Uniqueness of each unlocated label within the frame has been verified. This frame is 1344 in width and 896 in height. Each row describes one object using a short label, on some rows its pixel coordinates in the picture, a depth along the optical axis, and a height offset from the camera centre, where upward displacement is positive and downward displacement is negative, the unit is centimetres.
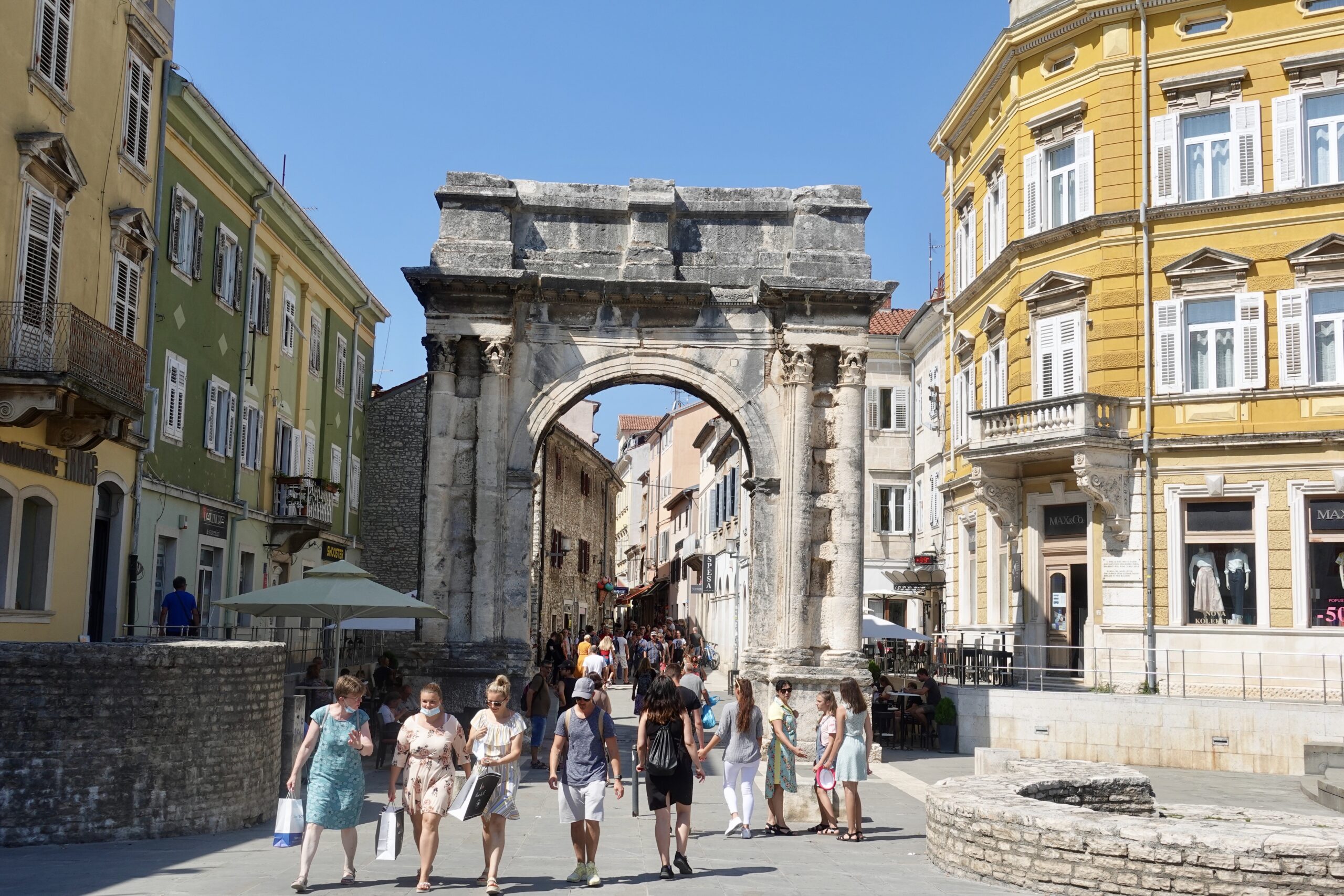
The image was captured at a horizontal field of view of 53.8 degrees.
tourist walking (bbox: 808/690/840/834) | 1330 -125
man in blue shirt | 2091 -9
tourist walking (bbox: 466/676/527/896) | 999 -111
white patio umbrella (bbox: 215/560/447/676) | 1738 +9
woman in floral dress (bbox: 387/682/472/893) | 1012 -119
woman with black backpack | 1112 -122
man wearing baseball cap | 1052 -130
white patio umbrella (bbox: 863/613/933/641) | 2634 -25
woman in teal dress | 1004 -124
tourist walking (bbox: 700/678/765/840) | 1312 -134
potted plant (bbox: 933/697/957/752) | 2203 -169
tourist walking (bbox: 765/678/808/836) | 1335 -148
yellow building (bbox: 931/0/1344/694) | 2258 +507
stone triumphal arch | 2095 +409
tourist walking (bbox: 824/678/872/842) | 1310 -134
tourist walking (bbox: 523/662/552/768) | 1953 -136
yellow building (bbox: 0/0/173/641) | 1806 +457
